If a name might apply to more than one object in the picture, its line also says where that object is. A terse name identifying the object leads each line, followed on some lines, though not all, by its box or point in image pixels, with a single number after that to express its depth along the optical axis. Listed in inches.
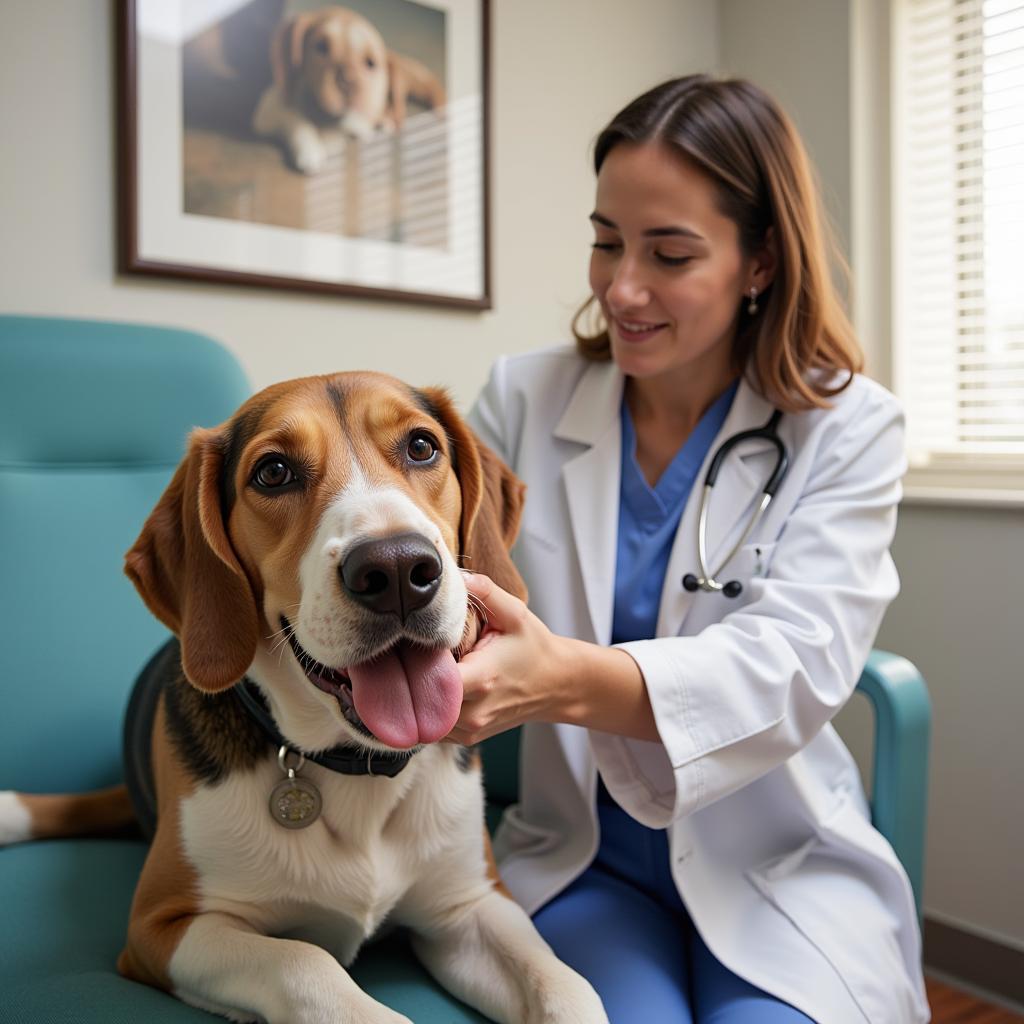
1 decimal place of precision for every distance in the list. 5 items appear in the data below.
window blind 102.6
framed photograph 82.5
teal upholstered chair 63.5
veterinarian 52.9
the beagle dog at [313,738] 41.2
